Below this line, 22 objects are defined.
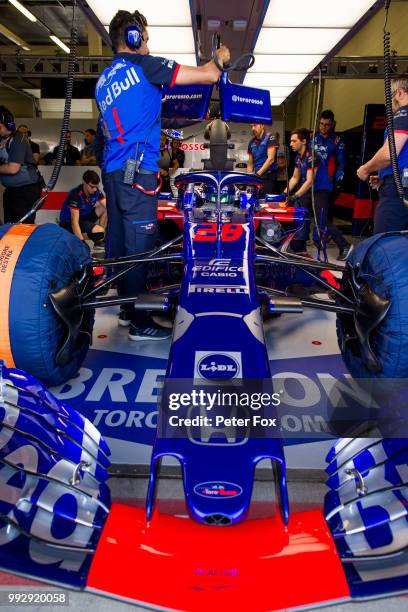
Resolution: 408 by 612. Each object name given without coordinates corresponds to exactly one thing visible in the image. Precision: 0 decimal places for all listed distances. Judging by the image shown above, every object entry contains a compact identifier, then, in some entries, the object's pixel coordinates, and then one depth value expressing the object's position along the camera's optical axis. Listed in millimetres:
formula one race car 1030
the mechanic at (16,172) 4781
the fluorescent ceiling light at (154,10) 5035
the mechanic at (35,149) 9846
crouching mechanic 5391
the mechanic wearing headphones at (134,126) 2539
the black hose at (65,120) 1910
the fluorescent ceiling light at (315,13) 4871
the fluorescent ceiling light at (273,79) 8445
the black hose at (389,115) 1838
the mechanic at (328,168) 6148
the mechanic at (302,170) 5797
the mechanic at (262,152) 6434
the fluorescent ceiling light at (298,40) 5812
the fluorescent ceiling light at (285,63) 7116
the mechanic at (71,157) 9148
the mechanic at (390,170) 2871
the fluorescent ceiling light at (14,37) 15688
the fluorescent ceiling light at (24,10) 10804
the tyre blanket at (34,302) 1813
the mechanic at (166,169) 7105
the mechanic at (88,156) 8117
